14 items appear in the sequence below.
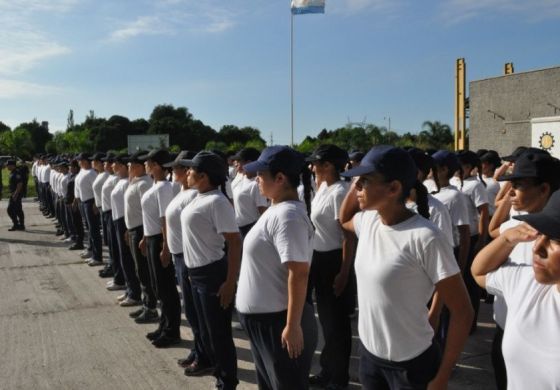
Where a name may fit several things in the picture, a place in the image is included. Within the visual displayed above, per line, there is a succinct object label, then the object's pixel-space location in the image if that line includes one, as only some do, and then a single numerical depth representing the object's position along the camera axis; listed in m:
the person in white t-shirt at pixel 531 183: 2.81
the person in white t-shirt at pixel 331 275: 4.16
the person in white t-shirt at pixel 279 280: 2.79
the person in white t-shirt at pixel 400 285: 2.19
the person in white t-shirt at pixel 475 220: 5.36
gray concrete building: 24.67
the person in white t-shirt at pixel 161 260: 5.25
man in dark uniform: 13.73
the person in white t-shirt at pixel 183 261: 4.37
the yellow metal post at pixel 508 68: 28.23
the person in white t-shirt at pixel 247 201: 6.59
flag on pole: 22.12
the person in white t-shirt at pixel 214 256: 3.88
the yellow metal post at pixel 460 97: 25.77
